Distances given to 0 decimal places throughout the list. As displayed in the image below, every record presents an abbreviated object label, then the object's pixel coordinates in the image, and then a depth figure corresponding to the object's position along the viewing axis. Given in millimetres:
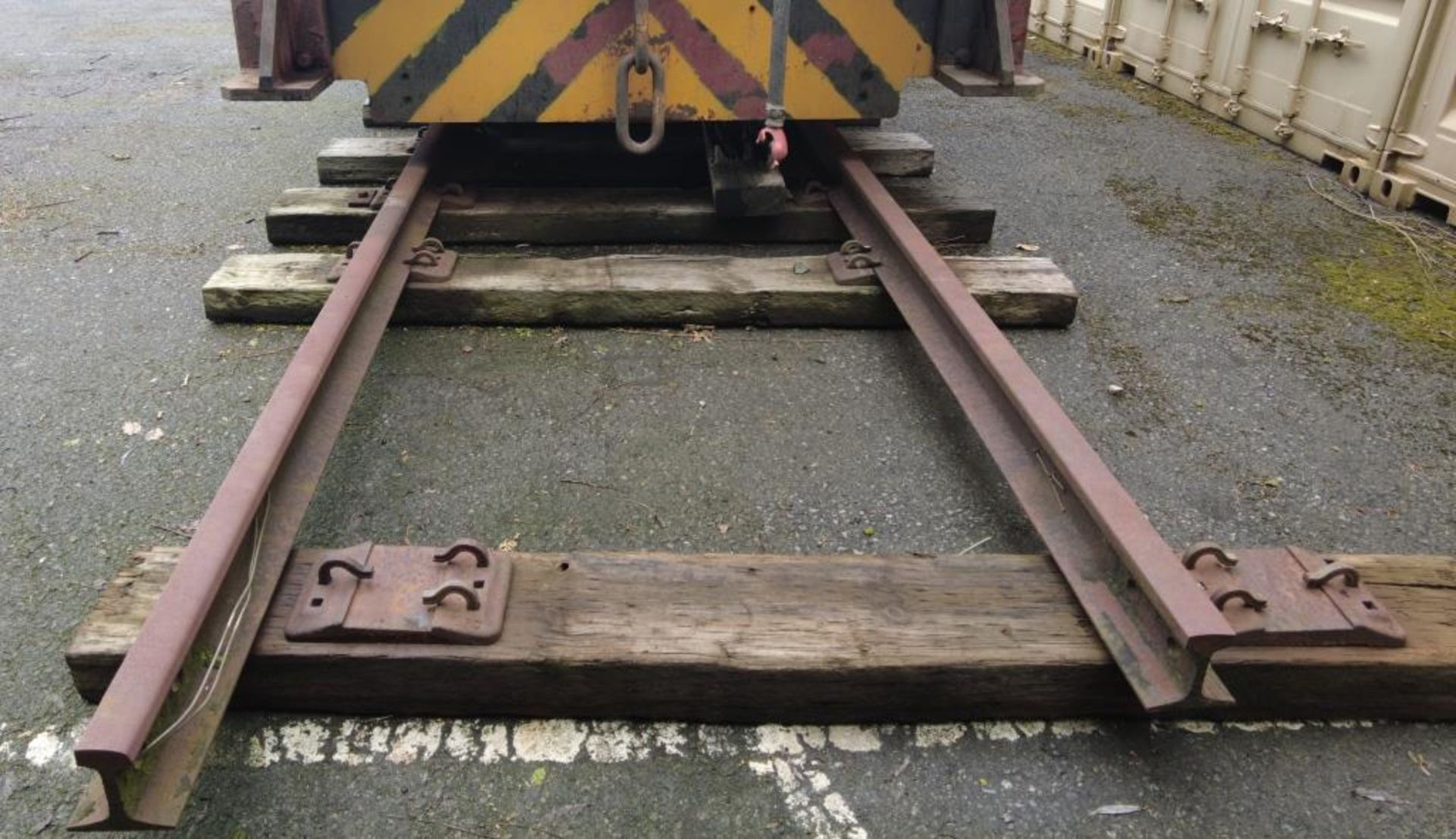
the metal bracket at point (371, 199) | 3311
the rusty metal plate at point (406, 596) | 1546
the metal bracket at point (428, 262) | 2854
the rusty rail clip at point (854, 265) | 2916
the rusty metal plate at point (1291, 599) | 1567
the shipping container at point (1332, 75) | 3951
